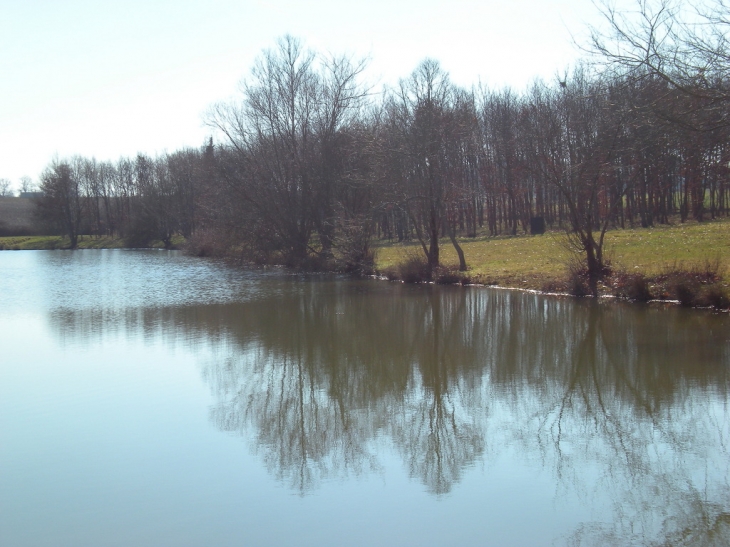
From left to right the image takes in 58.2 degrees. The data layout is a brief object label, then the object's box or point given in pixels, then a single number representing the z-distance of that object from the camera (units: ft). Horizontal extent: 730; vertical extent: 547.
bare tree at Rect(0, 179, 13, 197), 387.55
